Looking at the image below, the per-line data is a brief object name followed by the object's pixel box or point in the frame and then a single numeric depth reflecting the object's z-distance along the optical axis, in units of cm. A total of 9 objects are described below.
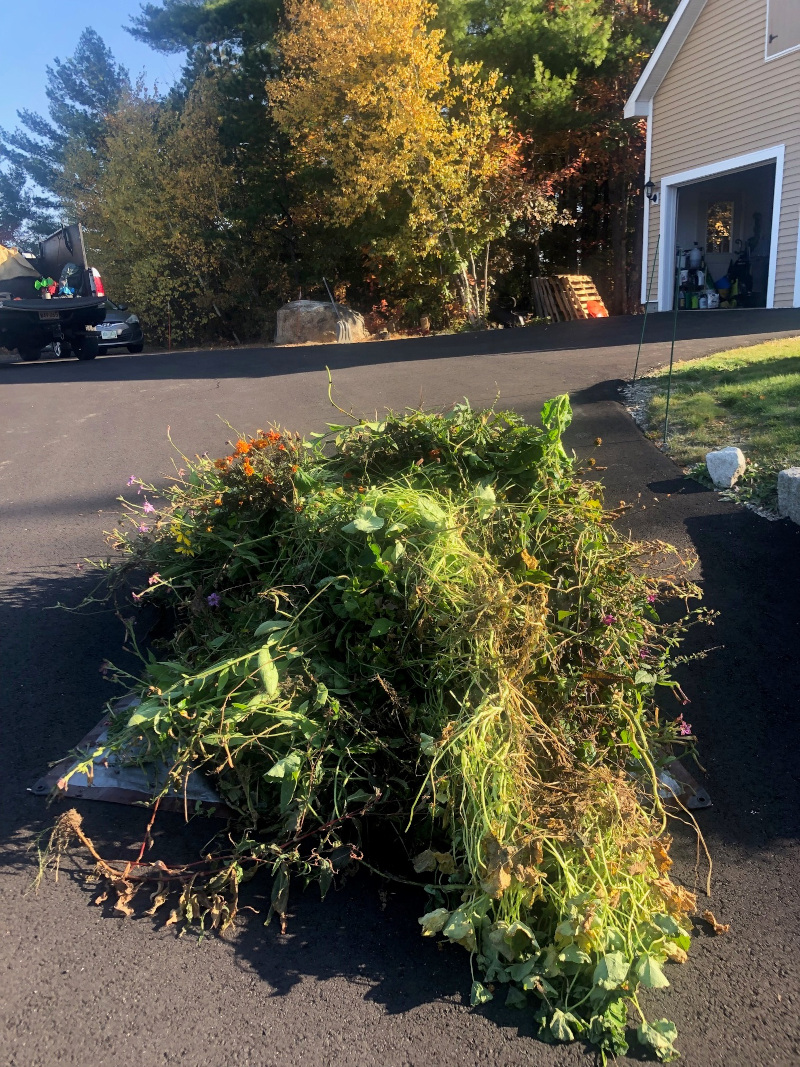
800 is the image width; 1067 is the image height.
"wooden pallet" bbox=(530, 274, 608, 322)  1812
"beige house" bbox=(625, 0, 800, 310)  1326
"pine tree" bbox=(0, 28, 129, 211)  3406
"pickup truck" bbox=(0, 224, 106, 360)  1248
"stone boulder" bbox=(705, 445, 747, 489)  530
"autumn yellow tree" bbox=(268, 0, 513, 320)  1548
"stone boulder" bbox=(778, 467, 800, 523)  471
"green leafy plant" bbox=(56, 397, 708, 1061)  215
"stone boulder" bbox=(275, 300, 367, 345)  1655
